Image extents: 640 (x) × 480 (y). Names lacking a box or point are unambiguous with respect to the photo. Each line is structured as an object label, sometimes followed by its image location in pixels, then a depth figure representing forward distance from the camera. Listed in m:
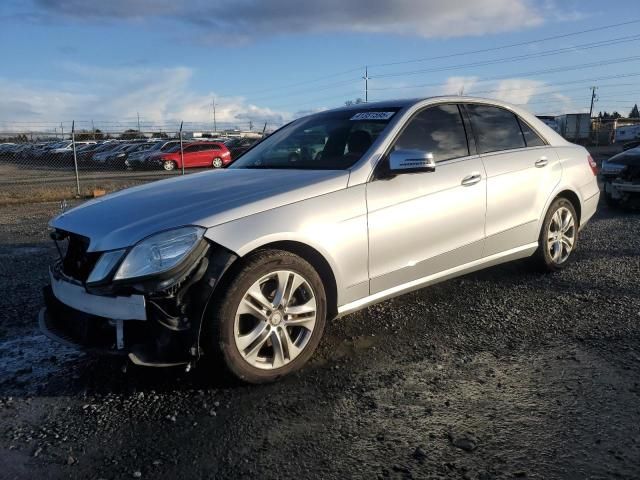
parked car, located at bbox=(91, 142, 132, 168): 31.75
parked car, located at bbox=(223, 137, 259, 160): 31.24
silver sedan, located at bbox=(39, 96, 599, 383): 2.90
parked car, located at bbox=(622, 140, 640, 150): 13.83
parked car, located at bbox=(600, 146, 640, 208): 8.91
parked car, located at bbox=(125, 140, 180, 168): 28.80
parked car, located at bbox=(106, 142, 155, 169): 31.03
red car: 28.05
